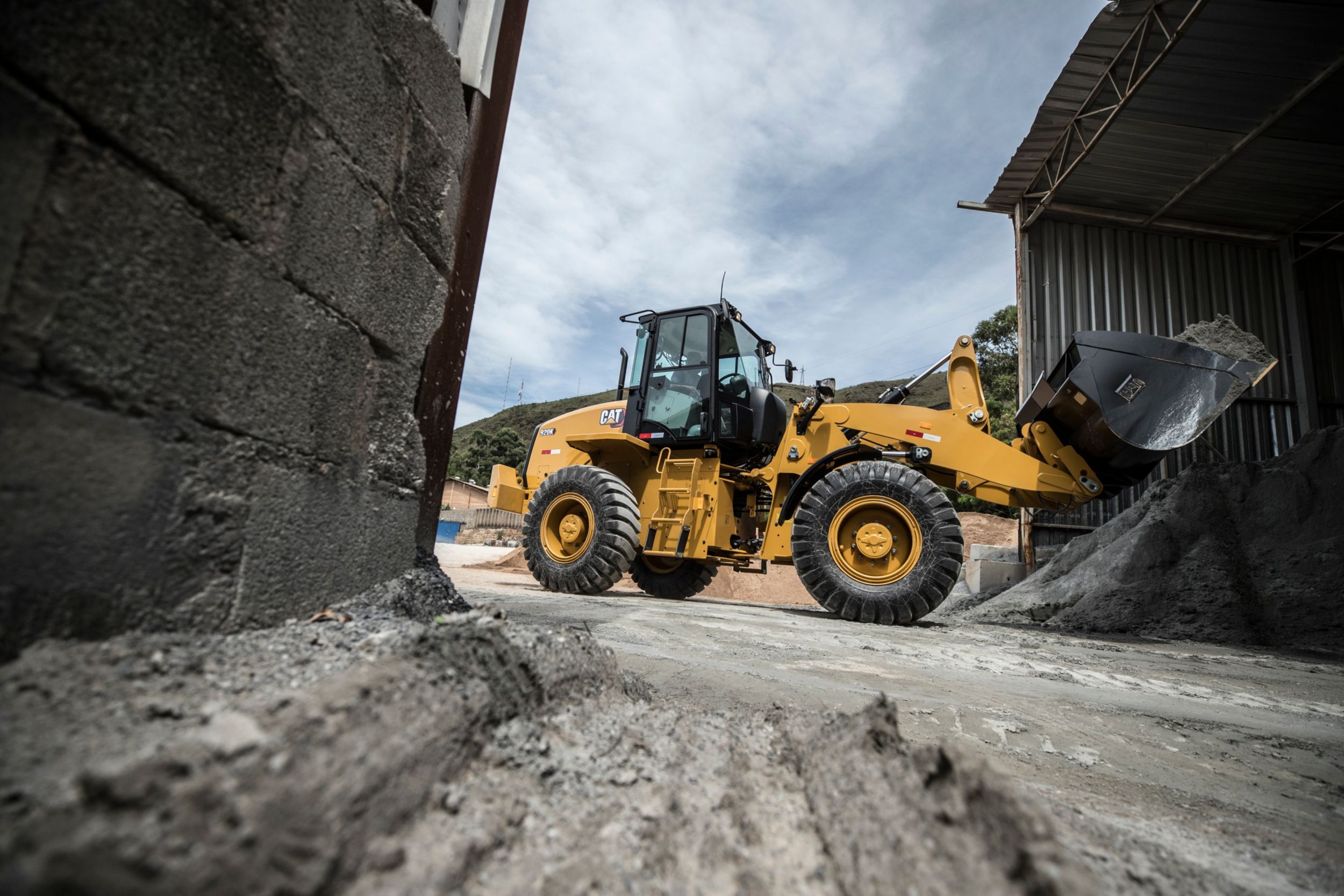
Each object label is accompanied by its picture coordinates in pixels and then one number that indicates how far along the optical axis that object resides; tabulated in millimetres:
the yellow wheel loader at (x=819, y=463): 5695
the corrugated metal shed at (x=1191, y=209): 8258
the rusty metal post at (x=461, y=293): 2346
